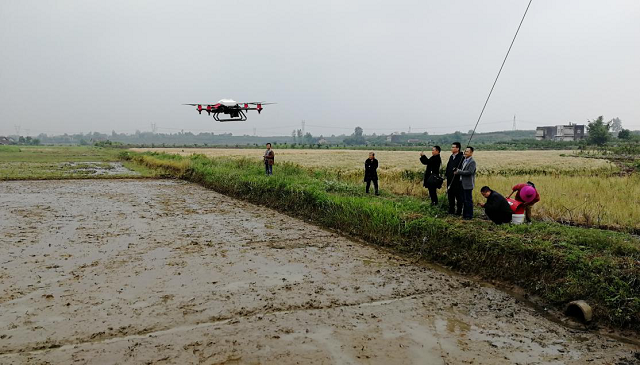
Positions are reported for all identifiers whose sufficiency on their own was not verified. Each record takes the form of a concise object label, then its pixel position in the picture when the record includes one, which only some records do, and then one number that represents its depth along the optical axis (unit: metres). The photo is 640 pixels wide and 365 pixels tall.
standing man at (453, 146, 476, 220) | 7.24
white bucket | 6.93
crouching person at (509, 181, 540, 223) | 6.93
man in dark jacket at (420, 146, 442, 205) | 8.35
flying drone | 10.21
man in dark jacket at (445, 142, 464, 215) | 7.68
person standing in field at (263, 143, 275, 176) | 14.69
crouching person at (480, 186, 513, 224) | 6.84
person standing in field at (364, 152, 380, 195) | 10.73
